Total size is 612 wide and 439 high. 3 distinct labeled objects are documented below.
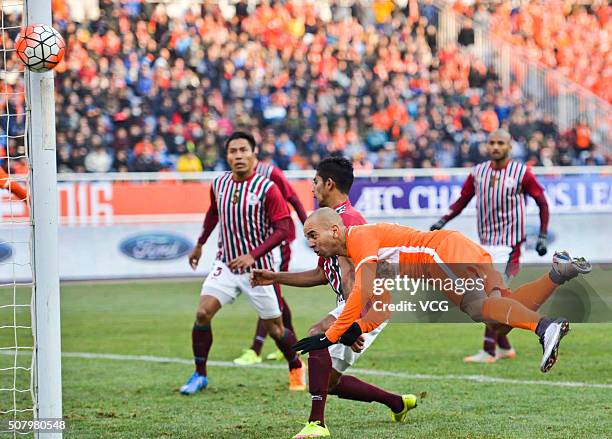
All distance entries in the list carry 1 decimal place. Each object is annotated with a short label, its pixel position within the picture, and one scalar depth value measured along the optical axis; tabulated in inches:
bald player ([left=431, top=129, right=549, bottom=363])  876.0
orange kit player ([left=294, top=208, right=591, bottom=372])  480.1
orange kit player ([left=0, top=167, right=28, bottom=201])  588.9
